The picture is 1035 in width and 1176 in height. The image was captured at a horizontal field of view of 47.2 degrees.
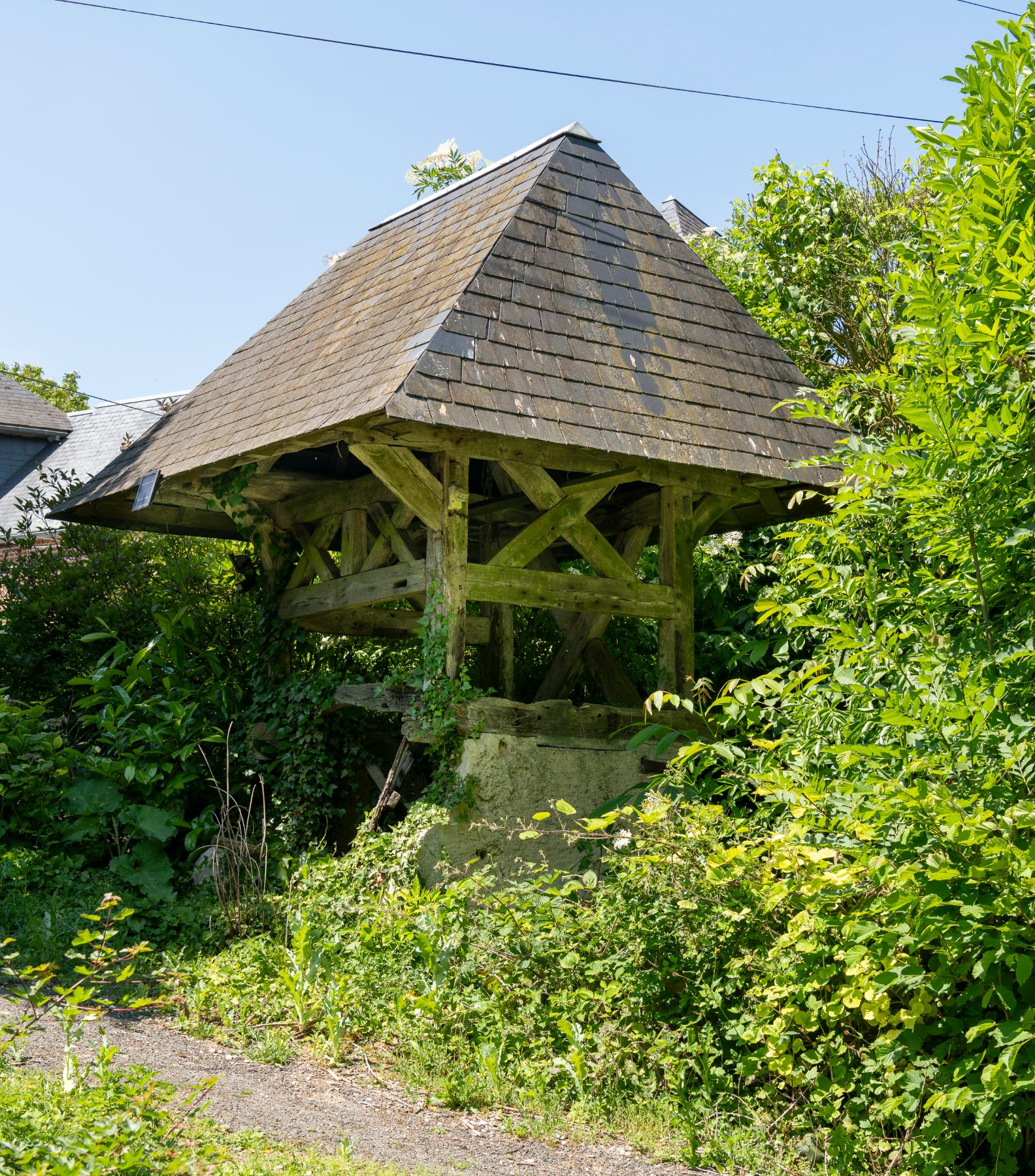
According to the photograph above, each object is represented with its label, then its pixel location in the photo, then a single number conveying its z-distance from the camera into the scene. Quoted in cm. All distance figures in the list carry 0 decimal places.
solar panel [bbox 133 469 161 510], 802
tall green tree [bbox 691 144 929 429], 1080
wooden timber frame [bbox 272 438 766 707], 682
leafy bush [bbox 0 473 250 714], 939
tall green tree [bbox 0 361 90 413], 3566
